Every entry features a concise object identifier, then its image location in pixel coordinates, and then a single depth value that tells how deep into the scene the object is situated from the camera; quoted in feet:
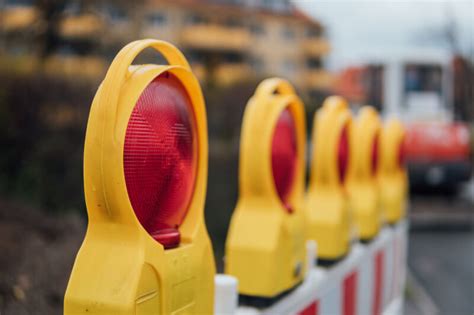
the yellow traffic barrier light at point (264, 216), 7.63
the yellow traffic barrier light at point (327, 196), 10.12
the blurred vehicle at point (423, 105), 47.26
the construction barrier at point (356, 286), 7.86
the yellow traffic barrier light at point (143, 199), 5.07
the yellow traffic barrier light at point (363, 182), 12.18
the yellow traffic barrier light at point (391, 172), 14.87
